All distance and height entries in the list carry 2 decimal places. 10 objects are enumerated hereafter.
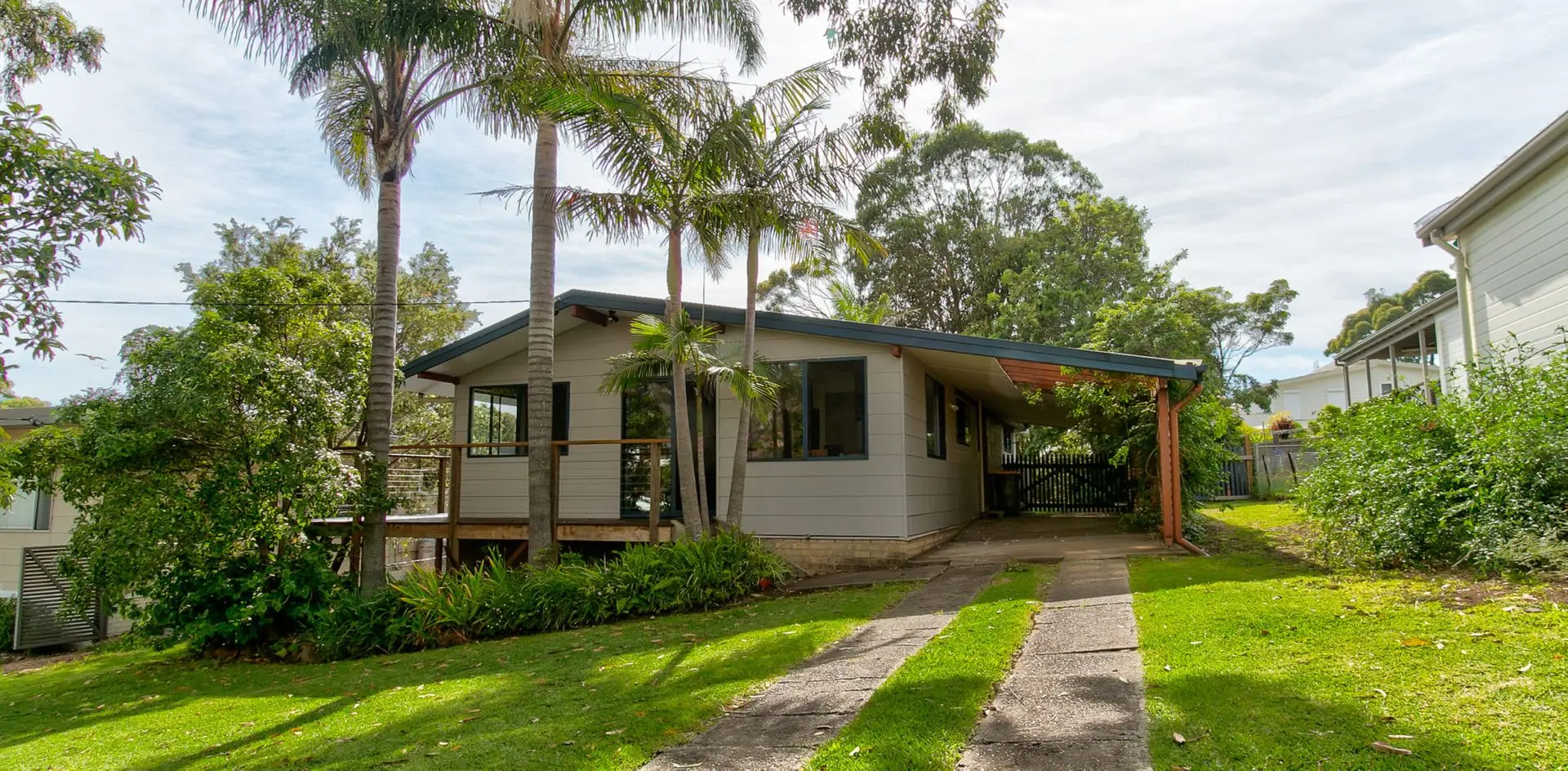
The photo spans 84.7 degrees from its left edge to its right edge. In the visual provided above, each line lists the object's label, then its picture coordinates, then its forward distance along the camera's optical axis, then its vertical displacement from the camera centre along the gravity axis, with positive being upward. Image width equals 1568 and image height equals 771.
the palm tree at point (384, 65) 9.30 +4.75
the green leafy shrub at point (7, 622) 12.85 -2.17
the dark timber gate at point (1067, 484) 19.72 -0.44
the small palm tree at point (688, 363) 9.57 +1.23
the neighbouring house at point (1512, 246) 8.69 +2.37
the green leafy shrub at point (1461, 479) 6.25 -0.15
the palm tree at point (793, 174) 10.06 +3.51
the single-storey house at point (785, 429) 10.93 +0.56
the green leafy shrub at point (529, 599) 8.78 -1.33
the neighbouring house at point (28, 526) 14.03 -0.82
